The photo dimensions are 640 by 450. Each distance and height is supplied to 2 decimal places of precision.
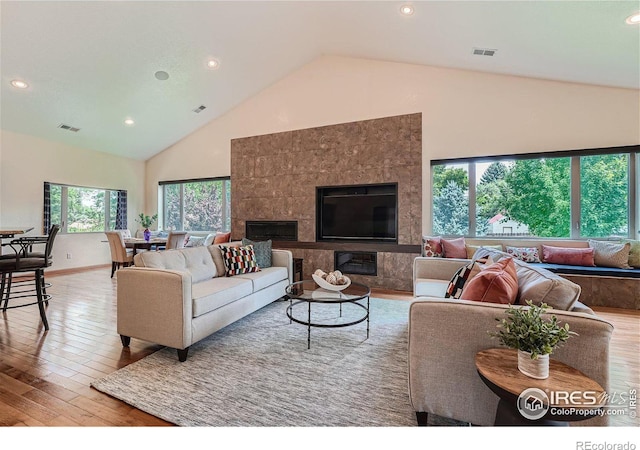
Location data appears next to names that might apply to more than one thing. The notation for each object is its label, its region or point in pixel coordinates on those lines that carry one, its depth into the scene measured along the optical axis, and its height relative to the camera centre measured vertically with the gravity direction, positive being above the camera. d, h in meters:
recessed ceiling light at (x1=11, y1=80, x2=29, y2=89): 4.10 +2.12
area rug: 1.59 -1.07
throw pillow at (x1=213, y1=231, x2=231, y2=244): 5.61 -0.24
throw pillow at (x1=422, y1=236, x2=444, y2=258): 4.28 -0.34
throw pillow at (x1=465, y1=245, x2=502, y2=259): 4.22 -0.36
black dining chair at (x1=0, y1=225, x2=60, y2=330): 2.71 -0.36
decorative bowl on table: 2.71 -0.56
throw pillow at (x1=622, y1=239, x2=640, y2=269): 3.58 -0.38
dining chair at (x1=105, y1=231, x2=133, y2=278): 5.09 -0.43
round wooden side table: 0.95 -0.60
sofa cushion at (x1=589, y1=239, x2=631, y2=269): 3.59 -0.39
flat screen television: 4.87 +0.23
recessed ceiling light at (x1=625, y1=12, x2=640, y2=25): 2.55 +1.90
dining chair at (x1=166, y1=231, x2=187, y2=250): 5.28 -0.26
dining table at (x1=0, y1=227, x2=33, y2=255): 3.04 -0.07
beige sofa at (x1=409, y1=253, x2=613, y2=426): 1.34 -0.59
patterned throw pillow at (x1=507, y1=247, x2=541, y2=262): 3.98 -0.41
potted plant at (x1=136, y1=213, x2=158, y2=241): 5.68 +0.14
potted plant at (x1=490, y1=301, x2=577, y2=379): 1.06 -0.44
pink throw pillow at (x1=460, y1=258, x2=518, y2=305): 1.50 -0.35
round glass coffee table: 2.45 -0.69
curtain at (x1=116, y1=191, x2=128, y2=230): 6.87 +0.35
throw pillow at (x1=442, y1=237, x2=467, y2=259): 4.20 -0.35
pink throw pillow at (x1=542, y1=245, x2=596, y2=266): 3.74 -0.42
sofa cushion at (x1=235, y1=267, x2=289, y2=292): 3.13 -0.60
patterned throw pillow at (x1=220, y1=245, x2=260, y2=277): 3.24 -0.40
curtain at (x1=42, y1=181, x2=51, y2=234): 5.52 +0.33
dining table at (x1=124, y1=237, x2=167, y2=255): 5.12 -0.32
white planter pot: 1.07 -0.54
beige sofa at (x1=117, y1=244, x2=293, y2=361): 2.18 -0.64
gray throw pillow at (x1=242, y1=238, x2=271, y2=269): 3.70 -0.35
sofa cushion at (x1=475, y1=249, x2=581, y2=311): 1.40 -0.34
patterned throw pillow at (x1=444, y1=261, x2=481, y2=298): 2.09 -0.42
